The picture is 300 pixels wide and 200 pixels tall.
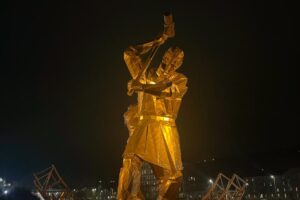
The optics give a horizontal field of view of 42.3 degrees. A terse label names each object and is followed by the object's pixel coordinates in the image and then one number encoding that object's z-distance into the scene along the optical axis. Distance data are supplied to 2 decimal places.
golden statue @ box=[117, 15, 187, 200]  9.76
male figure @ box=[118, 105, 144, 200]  9.48
